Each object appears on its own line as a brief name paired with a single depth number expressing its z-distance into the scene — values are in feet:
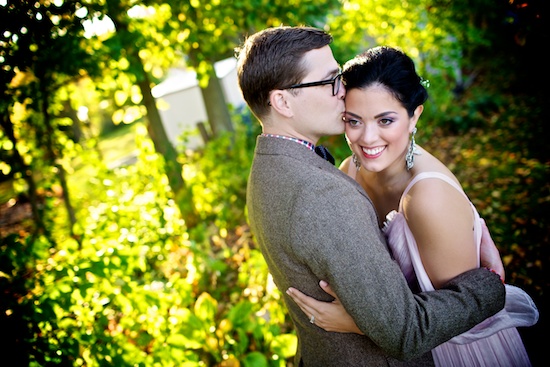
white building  54.85
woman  5.41
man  4.24
